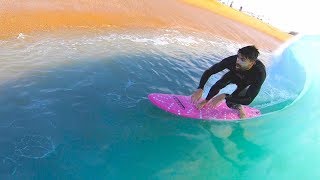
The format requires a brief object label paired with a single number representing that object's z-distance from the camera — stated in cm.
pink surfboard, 324
